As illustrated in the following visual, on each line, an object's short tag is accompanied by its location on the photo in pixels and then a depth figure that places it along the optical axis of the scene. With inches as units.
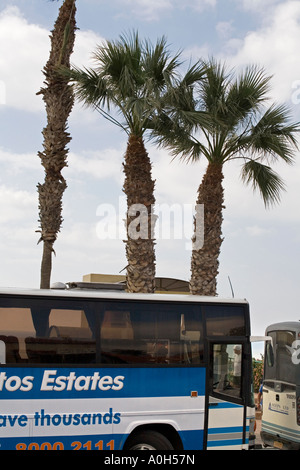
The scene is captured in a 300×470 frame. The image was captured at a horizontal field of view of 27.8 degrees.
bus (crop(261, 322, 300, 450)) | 452.1
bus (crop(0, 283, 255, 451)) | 324.8
